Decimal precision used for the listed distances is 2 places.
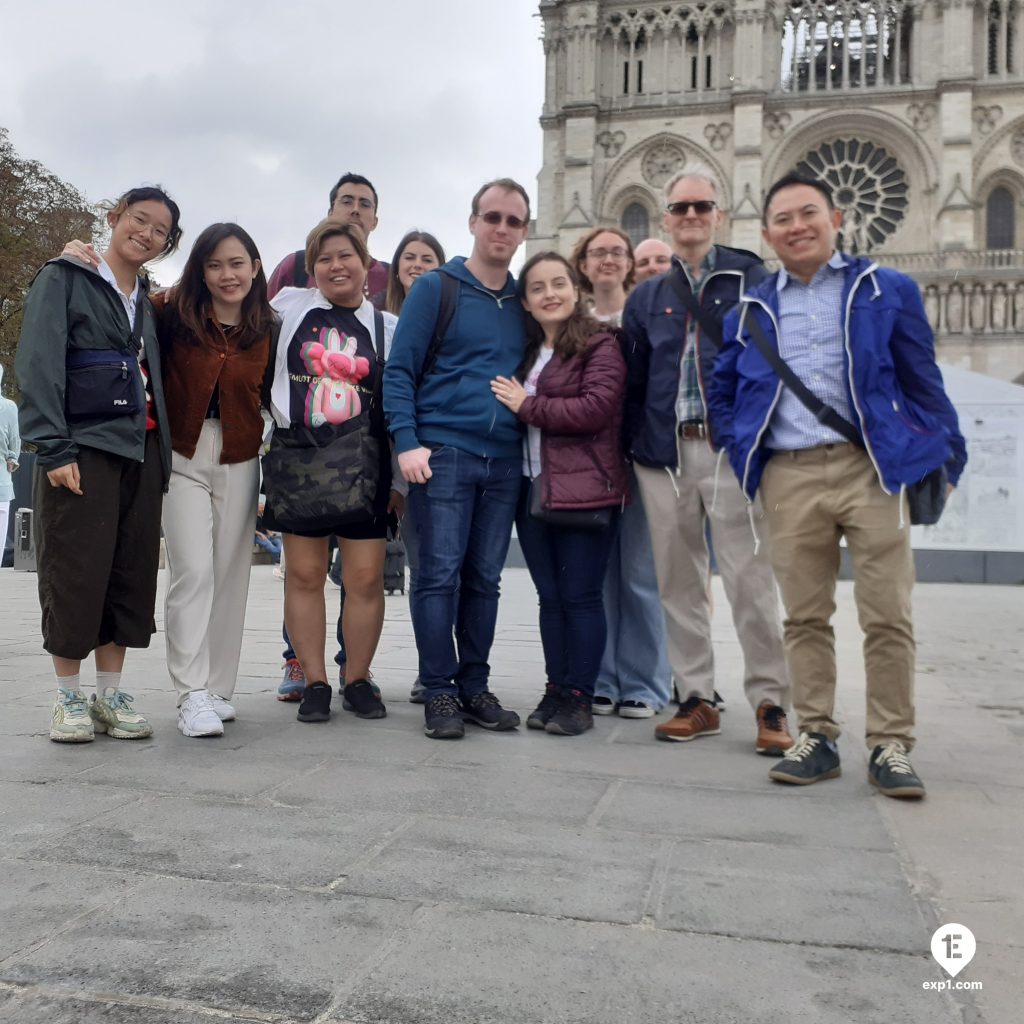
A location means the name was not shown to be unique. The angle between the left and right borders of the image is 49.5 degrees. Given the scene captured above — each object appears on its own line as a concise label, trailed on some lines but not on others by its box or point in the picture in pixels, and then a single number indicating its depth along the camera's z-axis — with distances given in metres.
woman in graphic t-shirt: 4.28
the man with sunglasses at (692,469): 4.20
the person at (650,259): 5.33
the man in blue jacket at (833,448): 3.48
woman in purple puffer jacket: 4.21
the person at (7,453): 9.52
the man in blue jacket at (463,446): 4.21
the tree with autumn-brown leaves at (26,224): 23.22
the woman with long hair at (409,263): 5.24
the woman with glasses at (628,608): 4.84
